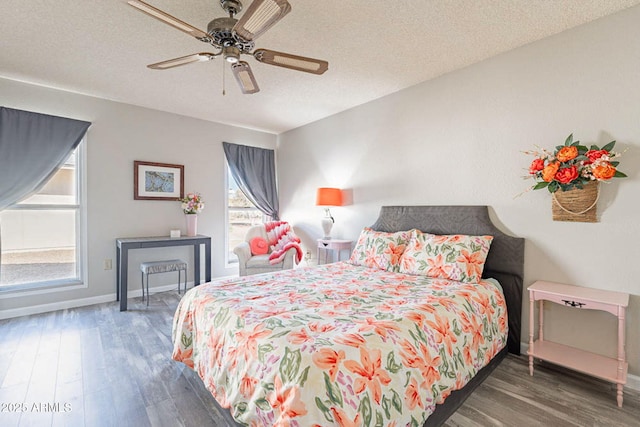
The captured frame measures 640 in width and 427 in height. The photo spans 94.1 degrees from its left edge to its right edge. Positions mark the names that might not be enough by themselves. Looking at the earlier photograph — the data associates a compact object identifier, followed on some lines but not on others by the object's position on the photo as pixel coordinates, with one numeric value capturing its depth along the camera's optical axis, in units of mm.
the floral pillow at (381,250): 2886
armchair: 4039
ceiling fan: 1499
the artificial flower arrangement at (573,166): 2047
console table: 3473
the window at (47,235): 3305
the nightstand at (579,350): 1854
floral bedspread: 1181
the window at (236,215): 4945
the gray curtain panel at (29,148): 3156
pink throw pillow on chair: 4273
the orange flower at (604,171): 2016
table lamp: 3949
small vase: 4320
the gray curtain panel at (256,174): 4867
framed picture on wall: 4035
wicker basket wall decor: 2174
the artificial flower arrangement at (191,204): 4285
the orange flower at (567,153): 2180
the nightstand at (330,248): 3869
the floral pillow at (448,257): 2434
